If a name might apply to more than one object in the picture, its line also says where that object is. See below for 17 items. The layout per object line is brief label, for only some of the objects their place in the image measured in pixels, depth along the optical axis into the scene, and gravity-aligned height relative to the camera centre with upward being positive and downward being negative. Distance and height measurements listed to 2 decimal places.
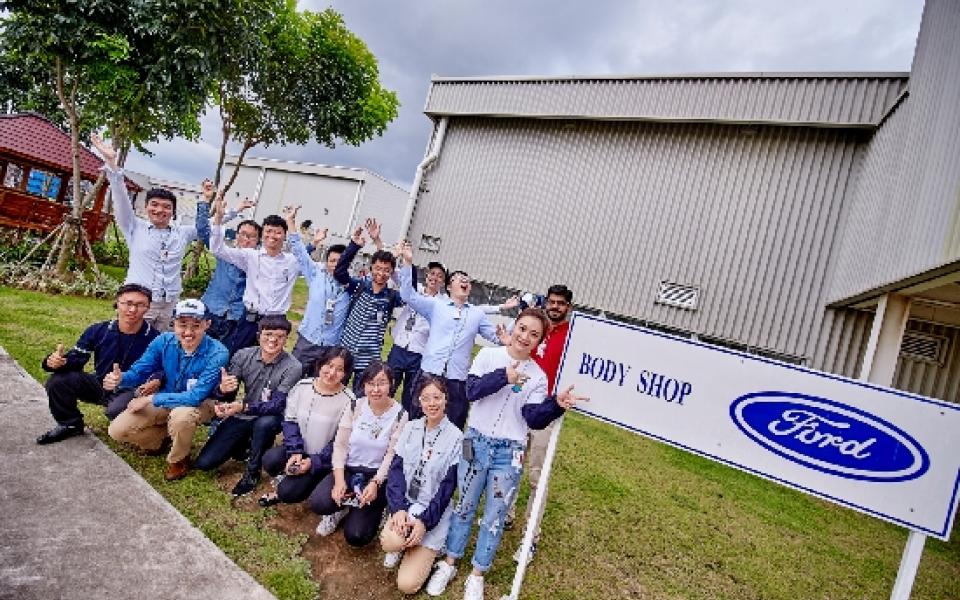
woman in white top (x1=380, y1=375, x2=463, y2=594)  3.31 -1.40
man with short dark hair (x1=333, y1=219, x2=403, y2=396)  5.22 -0.34
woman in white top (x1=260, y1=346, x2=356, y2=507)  3.87 -1.32
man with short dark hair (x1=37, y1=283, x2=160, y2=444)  3.95 -1.29
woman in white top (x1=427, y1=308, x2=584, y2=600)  3.36 -0.95
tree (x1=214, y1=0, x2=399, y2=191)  13.55 +5.08
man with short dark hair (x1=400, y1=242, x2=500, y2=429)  5.00 -0.32
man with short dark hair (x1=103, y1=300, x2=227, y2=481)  4.00 -1.33
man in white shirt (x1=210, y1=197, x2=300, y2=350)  5.24 -0.19
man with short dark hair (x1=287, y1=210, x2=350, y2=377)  5.30 -0.47
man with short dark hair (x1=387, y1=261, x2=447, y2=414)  5.52 -0.55
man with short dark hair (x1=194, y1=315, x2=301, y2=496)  4.15 -1.30
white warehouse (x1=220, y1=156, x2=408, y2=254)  27.39 +4.30
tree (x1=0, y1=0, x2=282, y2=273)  9.00 +3.04
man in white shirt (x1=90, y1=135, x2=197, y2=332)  5.20 -0.25
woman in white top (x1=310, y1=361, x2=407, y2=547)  3.62 -1.45
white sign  2.37 -0.20
